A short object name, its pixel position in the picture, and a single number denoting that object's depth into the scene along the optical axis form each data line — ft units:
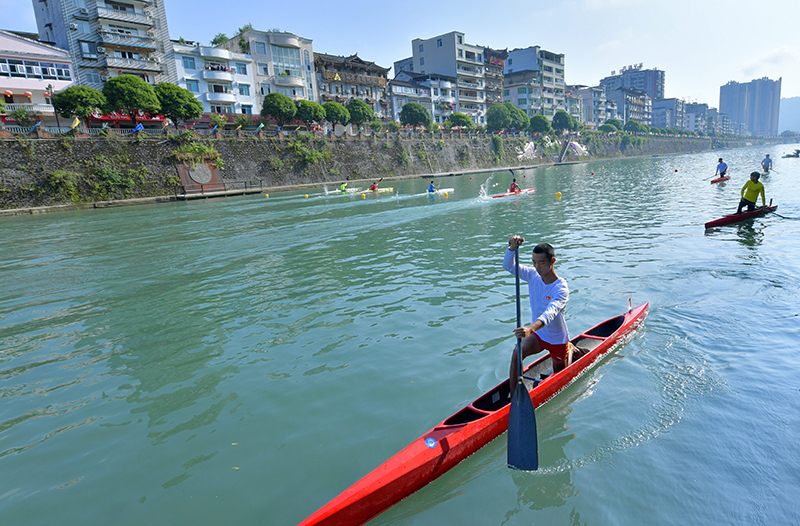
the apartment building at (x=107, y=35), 149.18
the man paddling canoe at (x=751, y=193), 55.02
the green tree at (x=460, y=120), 237.66
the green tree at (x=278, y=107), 159.22
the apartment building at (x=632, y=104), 489.67
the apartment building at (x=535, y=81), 350.23
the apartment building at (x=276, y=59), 194.90
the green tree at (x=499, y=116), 260.21
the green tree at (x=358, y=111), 189.57
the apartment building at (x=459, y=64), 299.58
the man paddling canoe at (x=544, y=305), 17.56
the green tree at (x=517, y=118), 266.36
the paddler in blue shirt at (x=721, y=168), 107.04
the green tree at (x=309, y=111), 168.25
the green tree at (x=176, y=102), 131.03
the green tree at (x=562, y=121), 313.12
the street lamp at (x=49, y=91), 132.30
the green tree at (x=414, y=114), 220.84
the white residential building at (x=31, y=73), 131.03
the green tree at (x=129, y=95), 120.88
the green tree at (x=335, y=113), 179.83
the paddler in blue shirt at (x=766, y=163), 114.75
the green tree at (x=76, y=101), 114.73
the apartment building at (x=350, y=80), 219.00
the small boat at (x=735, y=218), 53.06
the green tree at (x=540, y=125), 288.51
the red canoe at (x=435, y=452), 12.93
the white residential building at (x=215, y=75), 172.45
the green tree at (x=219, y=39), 198.70
